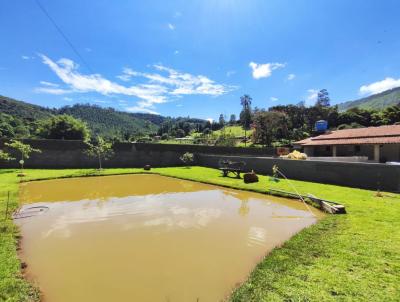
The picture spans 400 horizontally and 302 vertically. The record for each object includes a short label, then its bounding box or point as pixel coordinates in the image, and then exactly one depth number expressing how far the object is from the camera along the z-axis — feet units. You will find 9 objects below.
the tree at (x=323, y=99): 263.70
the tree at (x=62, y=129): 169.27
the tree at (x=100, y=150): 80.69
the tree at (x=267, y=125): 165.84
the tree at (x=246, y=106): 219.94
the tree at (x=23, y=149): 65.46
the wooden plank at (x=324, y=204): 26.58
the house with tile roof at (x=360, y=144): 72.18
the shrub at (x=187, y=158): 89.39
